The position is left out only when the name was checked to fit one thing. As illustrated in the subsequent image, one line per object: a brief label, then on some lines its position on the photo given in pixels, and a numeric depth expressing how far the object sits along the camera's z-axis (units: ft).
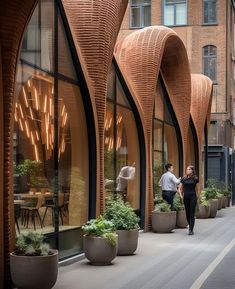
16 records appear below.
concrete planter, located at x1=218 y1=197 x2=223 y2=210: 64.23
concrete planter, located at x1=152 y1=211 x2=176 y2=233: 39.43
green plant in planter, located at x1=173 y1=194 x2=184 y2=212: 42.15
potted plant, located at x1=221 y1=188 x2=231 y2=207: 71.23
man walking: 42.50
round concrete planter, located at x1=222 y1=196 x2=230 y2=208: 71.37
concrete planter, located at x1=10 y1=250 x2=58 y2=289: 19.37
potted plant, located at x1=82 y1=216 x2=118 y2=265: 25.17
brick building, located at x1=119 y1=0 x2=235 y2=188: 82.49
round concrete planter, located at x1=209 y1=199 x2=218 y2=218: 53.90
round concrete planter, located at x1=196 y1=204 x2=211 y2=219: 52.40
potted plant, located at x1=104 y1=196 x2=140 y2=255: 28.48
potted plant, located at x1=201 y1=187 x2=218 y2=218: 53.94
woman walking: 38.53
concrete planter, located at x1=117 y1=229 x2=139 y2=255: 28.41
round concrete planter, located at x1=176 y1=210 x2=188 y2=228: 42.50
